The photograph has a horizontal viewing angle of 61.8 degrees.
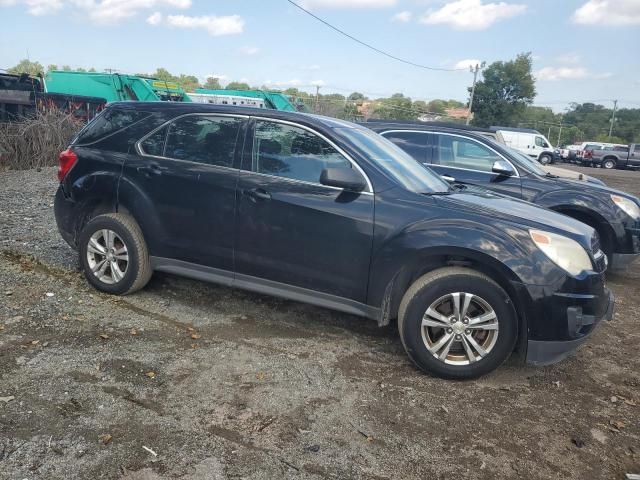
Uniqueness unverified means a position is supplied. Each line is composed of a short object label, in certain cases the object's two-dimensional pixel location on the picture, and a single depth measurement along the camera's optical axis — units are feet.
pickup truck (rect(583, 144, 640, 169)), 120.88
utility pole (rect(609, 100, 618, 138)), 243.29
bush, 40.52
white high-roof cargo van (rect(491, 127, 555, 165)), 108.37
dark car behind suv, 21.07
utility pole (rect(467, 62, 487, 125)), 174.19
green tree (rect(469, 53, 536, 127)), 180.04
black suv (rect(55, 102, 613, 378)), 11.81
